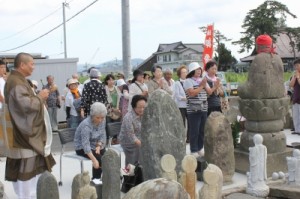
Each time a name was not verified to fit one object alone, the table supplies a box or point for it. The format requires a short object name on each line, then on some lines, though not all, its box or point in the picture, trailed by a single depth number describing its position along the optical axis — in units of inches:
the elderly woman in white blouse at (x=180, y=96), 327.0
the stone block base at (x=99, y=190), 169.9
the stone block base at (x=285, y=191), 202.4
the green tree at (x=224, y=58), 1727.4
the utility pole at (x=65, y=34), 1113.4
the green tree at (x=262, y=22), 1362.0
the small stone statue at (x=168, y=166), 151.0
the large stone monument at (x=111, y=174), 154.4
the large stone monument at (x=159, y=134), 193.5
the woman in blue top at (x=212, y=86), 280.4
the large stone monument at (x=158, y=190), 82.0
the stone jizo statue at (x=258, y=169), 200.4
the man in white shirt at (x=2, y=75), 280.2
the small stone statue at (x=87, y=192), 131.4
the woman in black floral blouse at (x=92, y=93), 285.7
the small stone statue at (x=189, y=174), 150.6
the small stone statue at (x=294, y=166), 210.8
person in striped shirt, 264.5
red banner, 483.8
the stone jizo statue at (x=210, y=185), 138.3
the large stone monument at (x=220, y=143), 225.8
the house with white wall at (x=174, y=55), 1962.4
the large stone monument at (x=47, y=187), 126.7
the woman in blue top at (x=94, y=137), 206.4
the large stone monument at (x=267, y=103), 238.4
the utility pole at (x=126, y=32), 399.2
